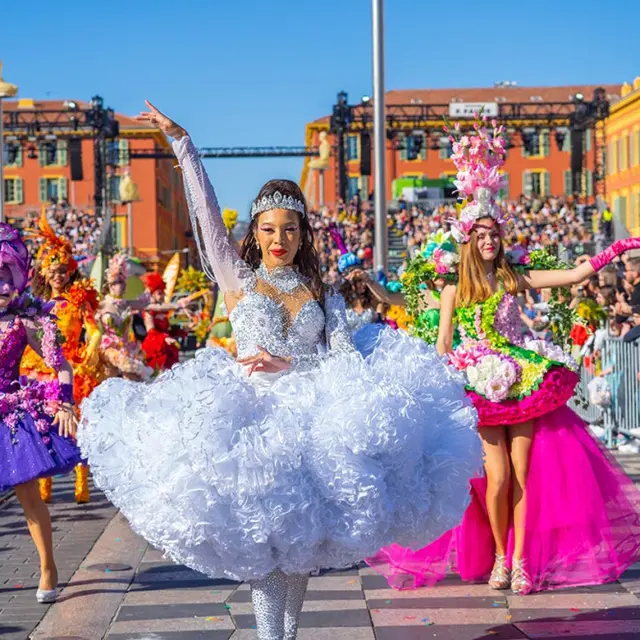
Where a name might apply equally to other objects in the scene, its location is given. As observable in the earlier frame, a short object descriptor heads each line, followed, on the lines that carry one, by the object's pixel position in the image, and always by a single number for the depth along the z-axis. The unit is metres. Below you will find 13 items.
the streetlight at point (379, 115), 16.06
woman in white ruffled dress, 4.30
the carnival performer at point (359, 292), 8.08
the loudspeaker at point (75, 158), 41.88
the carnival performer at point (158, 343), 12.97
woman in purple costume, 6.31
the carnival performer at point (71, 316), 9.55
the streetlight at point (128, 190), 45.78
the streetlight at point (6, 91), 18.55
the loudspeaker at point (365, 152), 36.13
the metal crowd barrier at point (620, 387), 11.82
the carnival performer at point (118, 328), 10.36
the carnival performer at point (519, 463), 6.52
